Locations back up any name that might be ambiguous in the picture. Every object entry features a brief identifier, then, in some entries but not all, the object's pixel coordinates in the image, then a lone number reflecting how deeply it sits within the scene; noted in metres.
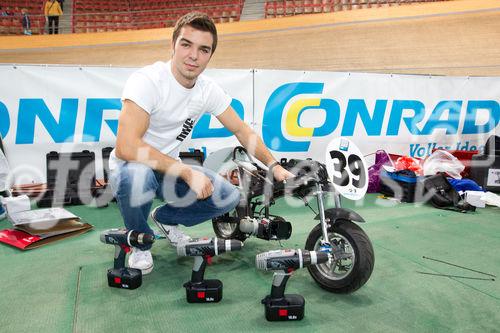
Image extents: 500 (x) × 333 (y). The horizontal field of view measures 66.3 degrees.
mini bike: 1.60
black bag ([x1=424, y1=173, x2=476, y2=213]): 3.27
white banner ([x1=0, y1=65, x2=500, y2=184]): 3.46
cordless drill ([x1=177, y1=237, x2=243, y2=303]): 1.57
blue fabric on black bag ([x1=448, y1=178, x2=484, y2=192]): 3.56
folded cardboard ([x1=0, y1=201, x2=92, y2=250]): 2.30
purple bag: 3.97
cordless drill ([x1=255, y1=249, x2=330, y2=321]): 1.45
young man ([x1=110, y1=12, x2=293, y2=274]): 1.58
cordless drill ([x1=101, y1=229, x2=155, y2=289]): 1.69
